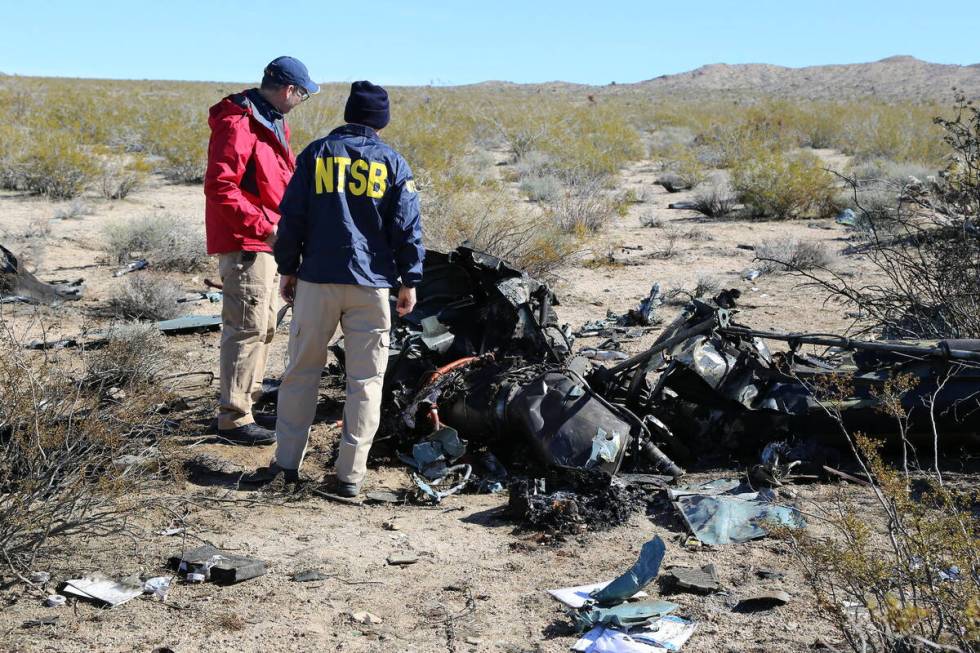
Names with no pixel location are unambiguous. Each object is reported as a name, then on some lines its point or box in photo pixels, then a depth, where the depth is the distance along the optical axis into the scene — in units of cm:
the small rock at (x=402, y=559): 434
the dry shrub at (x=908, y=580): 264
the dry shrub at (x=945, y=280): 612
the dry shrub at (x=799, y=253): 1161
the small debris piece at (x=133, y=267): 1077
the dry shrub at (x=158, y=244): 1102
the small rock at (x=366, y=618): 377
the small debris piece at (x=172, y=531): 444
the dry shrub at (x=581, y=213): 1316
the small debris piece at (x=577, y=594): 390
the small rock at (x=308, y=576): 411
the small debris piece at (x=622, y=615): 364
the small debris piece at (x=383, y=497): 511
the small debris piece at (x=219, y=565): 404
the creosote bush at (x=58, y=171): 1555
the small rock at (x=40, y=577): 386
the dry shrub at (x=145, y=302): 911
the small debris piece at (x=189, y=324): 852
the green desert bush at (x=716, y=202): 1539
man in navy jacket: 482
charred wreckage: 498
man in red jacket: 543
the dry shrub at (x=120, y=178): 1594
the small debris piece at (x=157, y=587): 388
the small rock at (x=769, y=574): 411
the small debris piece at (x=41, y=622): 359
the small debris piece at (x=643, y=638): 352
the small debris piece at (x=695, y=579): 398
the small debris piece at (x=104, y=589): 380
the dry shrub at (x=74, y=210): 1394
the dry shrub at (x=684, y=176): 1911
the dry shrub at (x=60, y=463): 383
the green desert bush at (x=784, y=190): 1509
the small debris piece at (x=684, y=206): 1631
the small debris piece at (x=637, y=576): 385
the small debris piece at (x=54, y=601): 375
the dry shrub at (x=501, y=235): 1048
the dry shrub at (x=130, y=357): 616
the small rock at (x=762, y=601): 385
